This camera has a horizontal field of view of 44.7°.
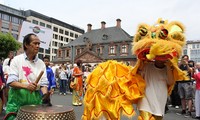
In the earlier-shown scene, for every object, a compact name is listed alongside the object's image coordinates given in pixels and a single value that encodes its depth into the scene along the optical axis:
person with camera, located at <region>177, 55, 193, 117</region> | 7.16
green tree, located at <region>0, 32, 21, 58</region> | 35.97
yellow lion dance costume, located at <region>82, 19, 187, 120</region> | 2.96
